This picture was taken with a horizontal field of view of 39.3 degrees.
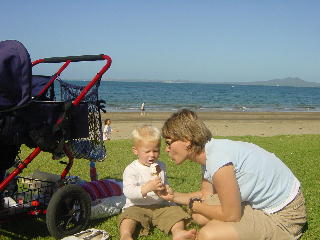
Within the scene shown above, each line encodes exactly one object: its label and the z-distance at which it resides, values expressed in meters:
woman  3.53
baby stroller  3.64
